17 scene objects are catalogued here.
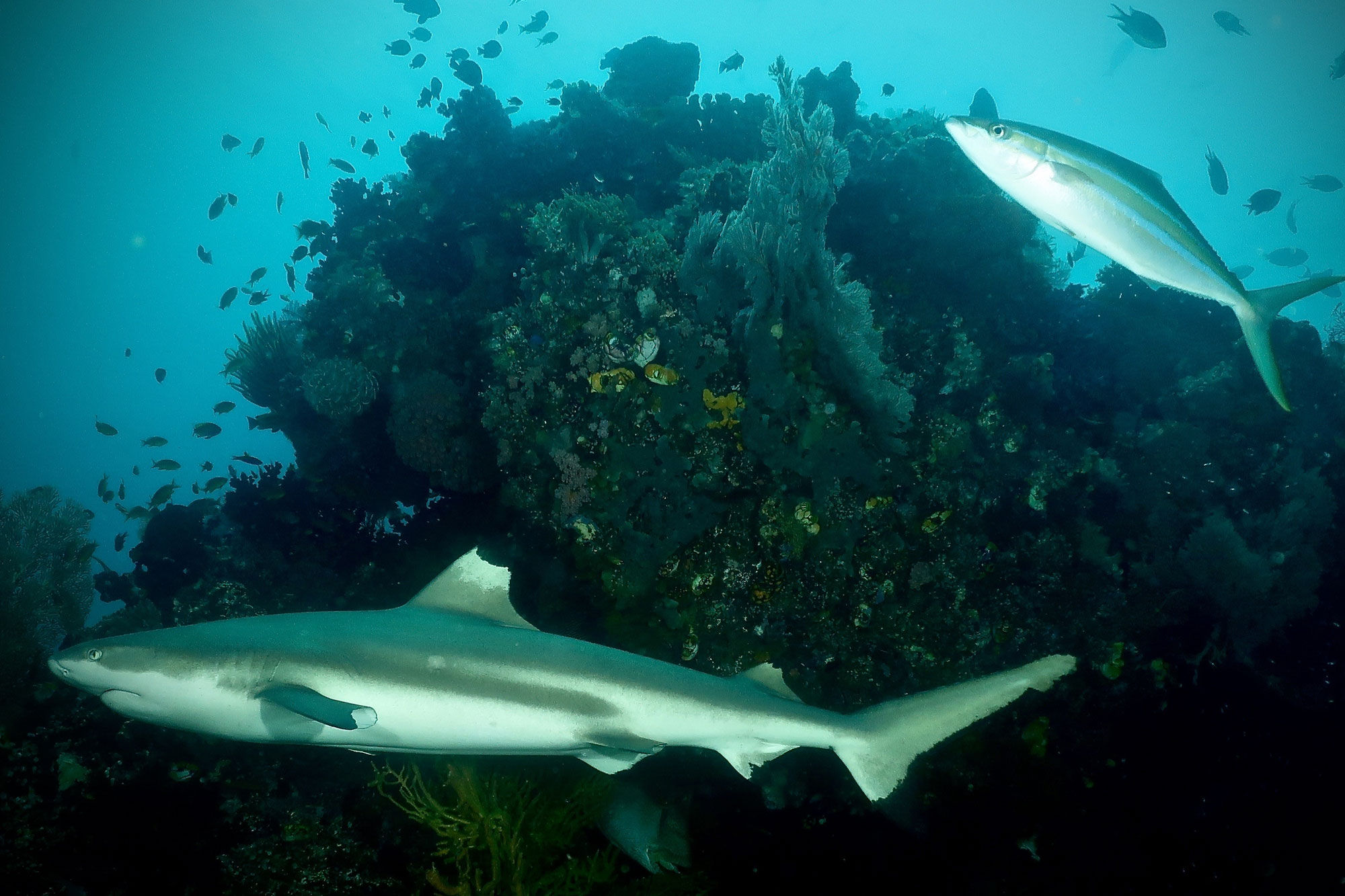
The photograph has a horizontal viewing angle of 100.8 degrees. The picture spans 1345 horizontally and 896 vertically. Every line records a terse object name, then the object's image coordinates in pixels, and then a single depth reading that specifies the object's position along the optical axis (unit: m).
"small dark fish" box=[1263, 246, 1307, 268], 20.23
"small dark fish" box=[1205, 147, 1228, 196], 11.14
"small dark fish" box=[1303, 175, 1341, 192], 16.19
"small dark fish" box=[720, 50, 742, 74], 14.20
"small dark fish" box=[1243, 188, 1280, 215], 11.88
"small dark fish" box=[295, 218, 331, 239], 11.24
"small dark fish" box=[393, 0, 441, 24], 14.43
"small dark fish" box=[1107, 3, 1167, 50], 11.85
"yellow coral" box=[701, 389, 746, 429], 4.96
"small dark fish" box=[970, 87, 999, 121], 10.59
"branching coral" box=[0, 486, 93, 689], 6.77
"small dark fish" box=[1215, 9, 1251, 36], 15.69
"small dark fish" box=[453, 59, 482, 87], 12.29
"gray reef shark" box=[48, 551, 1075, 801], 2.85
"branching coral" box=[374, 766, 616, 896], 4.00
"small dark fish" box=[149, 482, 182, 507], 11.18
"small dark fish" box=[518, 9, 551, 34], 15.92
